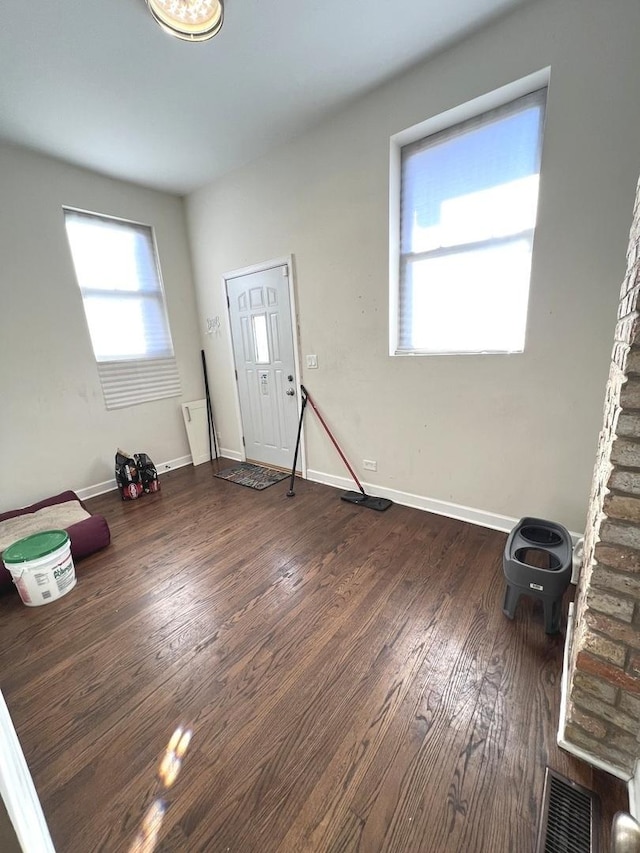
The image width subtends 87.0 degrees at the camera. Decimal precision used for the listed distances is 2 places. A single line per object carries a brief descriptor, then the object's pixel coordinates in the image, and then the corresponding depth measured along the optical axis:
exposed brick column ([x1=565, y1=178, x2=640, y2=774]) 0.87
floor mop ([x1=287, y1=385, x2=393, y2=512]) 2.75
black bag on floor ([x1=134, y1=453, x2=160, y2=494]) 3.32
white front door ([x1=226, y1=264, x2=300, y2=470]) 3.21
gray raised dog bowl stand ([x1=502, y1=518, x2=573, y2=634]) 1.45
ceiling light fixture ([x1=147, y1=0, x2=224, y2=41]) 1.60
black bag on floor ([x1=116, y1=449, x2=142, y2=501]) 3.19
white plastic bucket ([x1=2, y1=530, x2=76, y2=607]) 1.81
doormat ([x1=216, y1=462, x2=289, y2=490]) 3.40
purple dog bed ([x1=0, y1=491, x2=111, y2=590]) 2.24
